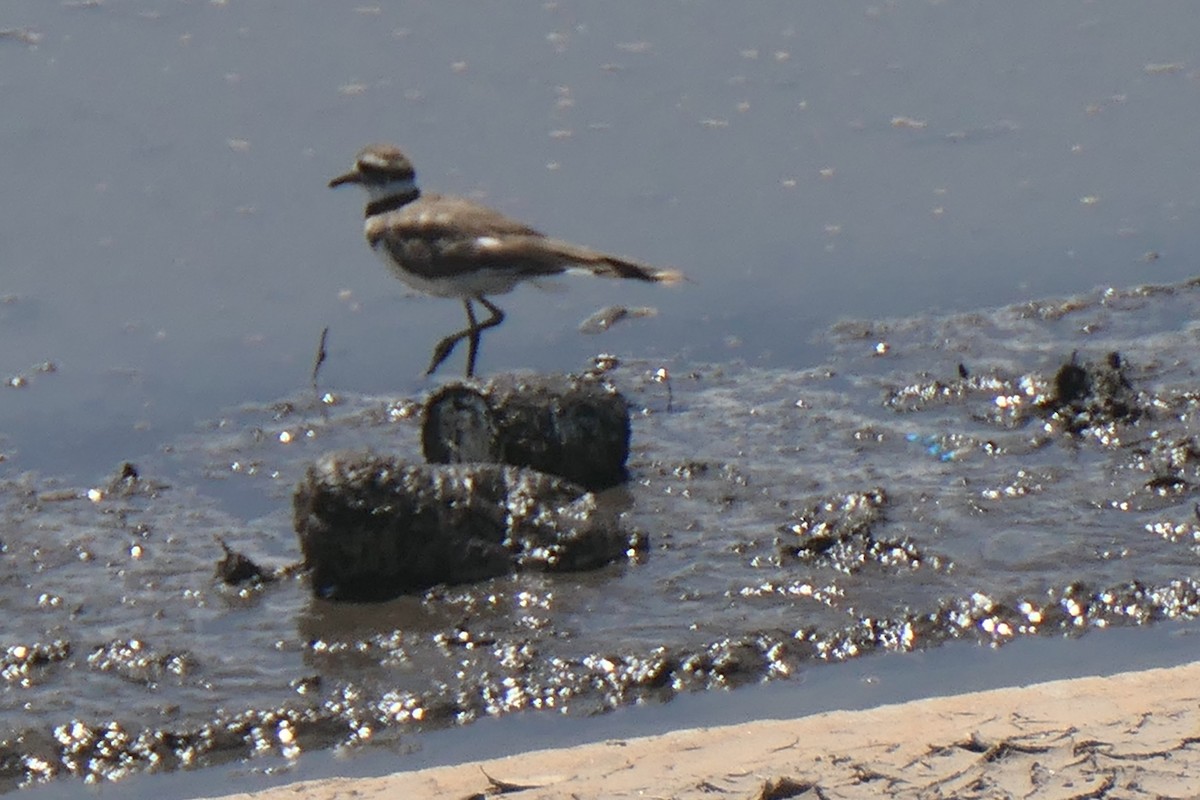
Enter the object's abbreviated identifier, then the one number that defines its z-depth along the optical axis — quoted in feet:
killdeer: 59.11
